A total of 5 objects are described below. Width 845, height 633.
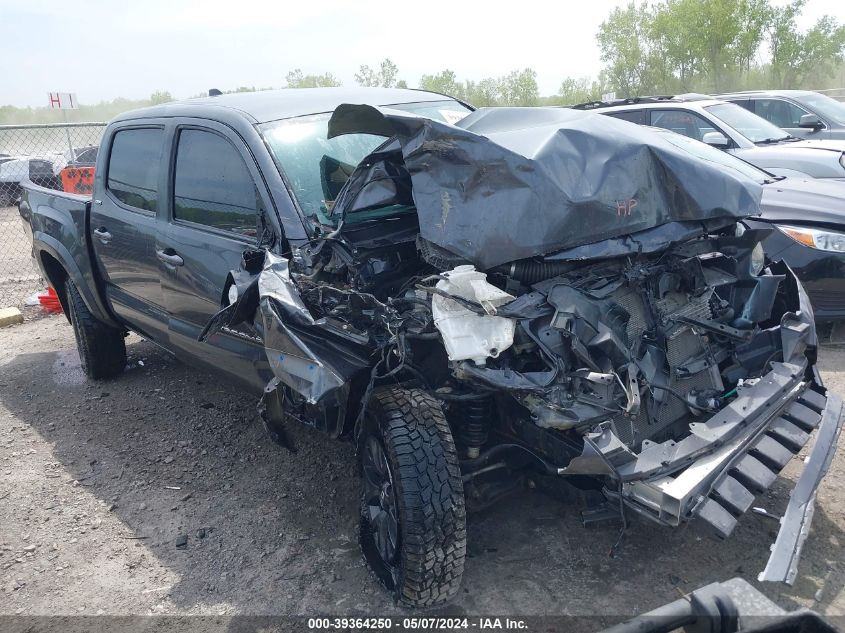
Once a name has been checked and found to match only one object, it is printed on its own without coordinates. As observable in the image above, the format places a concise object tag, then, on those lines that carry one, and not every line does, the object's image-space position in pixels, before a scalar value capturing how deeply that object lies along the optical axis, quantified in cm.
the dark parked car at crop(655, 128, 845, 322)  495
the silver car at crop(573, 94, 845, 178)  759
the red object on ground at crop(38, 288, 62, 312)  760
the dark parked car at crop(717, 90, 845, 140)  988
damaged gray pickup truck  265
